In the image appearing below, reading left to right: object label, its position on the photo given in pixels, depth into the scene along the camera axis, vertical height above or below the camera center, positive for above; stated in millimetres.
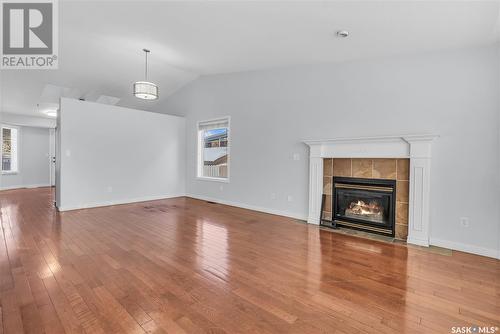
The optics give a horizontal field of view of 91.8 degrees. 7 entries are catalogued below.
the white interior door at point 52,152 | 9352 +349
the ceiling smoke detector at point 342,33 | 3216 +1765
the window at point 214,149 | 6227 +369
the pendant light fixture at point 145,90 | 4543 +1371
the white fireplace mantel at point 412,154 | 3311 +158
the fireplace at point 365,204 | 3691 -638
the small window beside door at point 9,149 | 8234 +395
